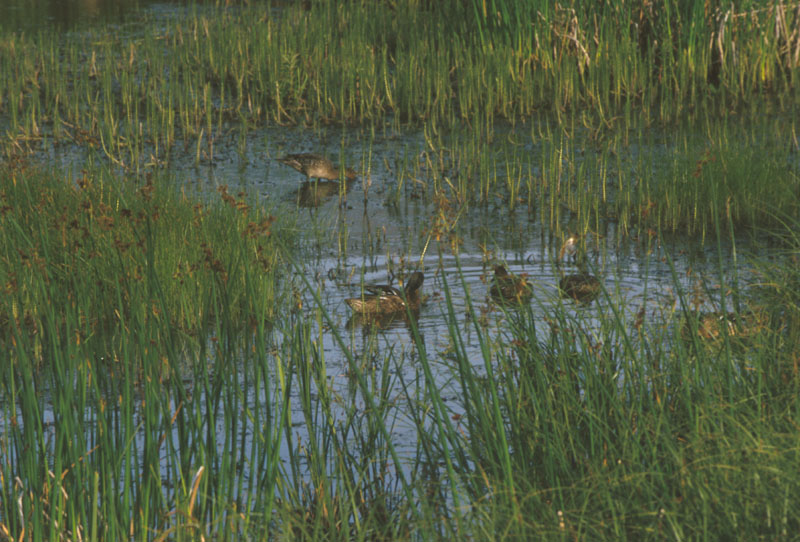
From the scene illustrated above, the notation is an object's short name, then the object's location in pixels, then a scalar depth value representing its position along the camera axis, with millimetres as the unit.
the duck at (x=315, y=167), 19094
